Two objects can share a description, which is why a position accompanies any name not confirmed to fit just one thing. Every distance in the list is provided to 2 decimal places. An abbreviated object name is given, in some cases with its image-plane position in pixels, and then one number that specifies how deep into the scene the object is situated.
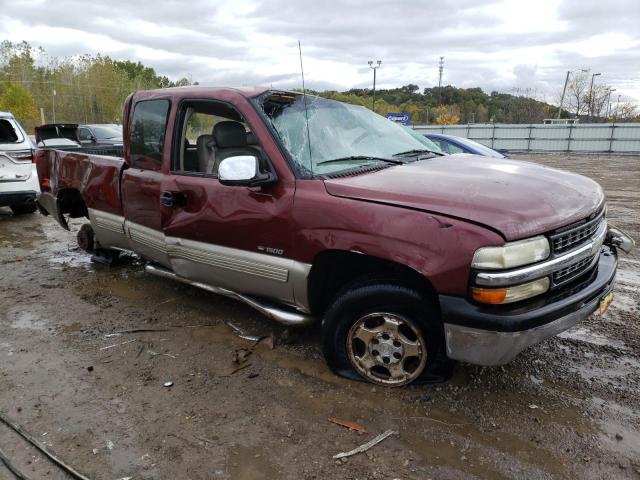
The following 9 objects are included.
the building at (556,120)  50.41
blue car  8.84
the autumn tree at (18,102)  38.66
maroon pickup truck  2.53
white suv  8.23
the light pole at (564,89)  56.95
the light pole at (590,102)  57.03
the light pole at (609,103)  57.54
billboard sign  26.35
